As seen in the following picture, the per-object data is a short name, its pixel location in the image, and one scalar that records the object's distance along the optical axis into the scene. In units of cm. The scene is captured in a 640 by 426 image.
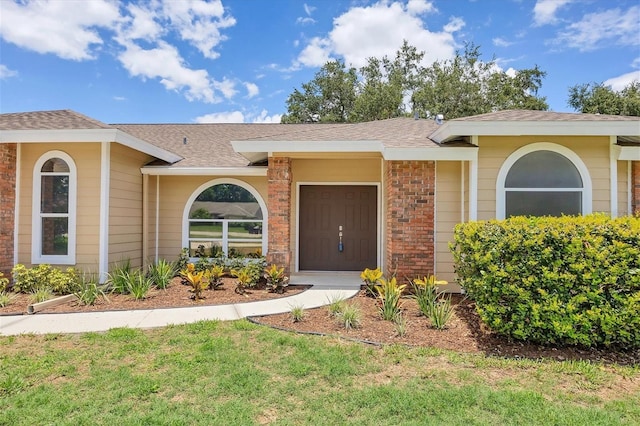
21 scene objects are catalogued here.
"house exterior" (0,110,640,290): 657
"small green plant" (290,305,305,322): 530
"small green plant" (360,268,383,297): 675
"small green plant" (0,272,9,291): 691
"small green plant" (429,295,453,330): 500
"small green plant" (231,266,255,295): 717
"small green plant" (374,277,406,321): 538
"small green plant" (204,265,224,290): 748
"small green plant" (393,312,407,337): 473
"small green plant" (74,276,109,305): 638
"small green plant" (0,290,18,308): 623
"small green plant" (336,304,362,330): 500
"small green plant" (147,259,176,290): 739
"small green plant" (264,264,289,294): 735
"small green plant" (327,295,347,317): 539
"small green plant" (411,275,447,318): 543
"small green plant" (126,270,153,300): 664
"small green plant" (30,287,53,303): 636
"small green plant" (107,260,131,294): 708
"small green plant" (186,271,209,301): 670
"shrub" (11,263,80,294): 689
